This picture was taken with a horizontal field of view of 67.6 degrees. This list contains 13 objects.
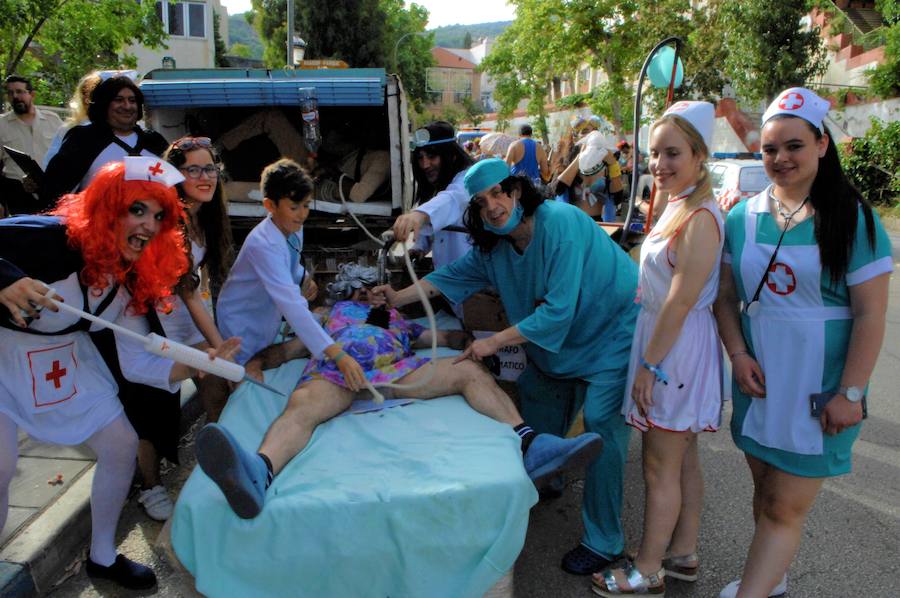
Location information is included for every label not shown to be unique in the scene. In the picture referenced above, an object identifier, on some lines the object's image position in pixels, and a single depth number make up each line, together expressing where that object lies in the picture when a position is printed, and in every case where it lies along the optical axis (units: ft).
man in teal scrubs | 8.87
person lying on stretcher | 6.84
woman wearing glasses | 10.03
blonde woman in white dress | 7.52
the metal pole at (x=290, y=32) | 44.81
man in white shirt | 18.29
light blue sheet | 7.06
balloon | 14.35
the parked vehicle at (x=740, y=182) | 33.76
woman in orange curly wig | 7.62
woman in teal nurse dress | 6.71
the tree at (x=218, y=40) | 134.31
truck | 13.79
